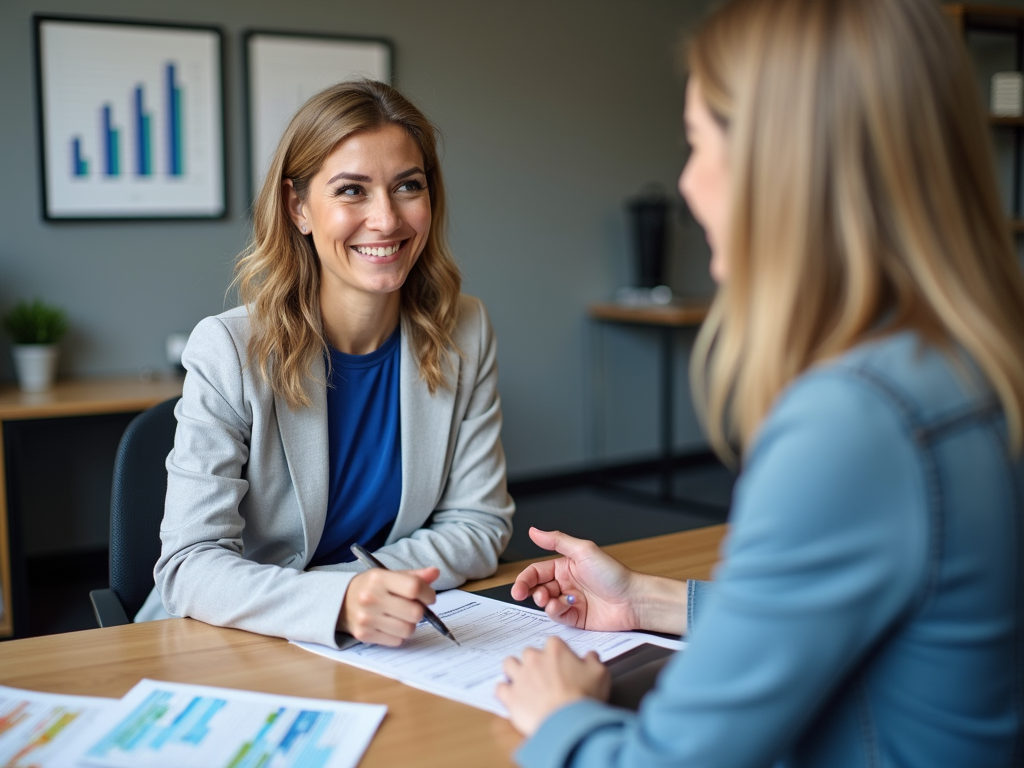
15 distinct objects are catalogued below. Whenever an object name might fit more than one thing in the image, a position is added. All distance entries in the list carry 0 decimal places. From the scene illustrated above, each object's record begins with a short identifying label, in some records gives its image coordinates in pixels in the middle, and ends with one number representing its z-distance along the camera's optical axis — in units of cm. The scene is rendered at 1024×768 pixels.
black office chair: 153
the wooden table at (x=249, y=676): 93
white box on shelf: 459
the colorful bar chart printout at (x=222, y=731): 89
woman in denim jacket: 66
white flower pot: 341
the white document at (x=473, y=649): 106
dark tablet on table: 100
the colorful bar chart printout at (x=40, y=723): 90
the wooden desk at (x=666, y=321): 436
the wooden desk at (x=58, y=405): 297
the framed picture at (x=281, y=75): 392
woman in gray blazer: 146
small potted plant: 342
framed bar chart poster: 358
